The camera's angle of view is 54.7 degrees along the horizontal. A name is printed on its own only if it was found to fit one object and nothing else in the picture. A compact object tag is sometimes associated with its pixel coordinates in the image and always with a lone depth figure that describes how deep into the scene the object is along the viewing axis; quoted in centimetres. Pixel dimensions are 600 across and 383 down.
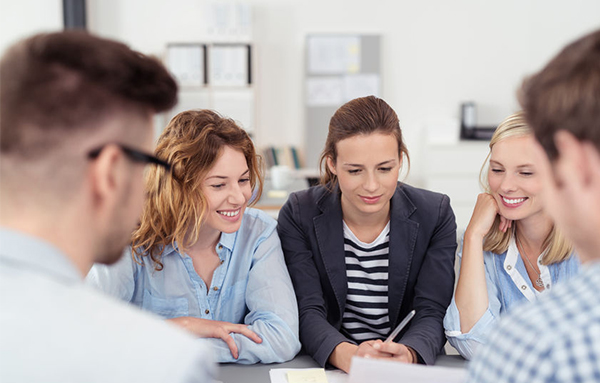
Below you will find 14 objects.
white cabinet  500
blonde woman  157
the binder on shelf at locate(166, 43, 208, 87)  511
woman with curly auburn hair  159
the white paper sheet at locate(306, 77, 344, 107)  548
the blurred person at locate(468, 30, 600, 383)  63
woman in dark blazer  174
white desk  136
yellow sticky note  135
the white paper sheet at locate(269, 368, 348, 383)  136
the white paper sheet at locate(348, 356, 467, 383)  109
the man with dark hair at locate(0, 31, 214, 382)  65
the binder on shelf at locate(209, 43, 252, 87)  512
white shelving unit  512
